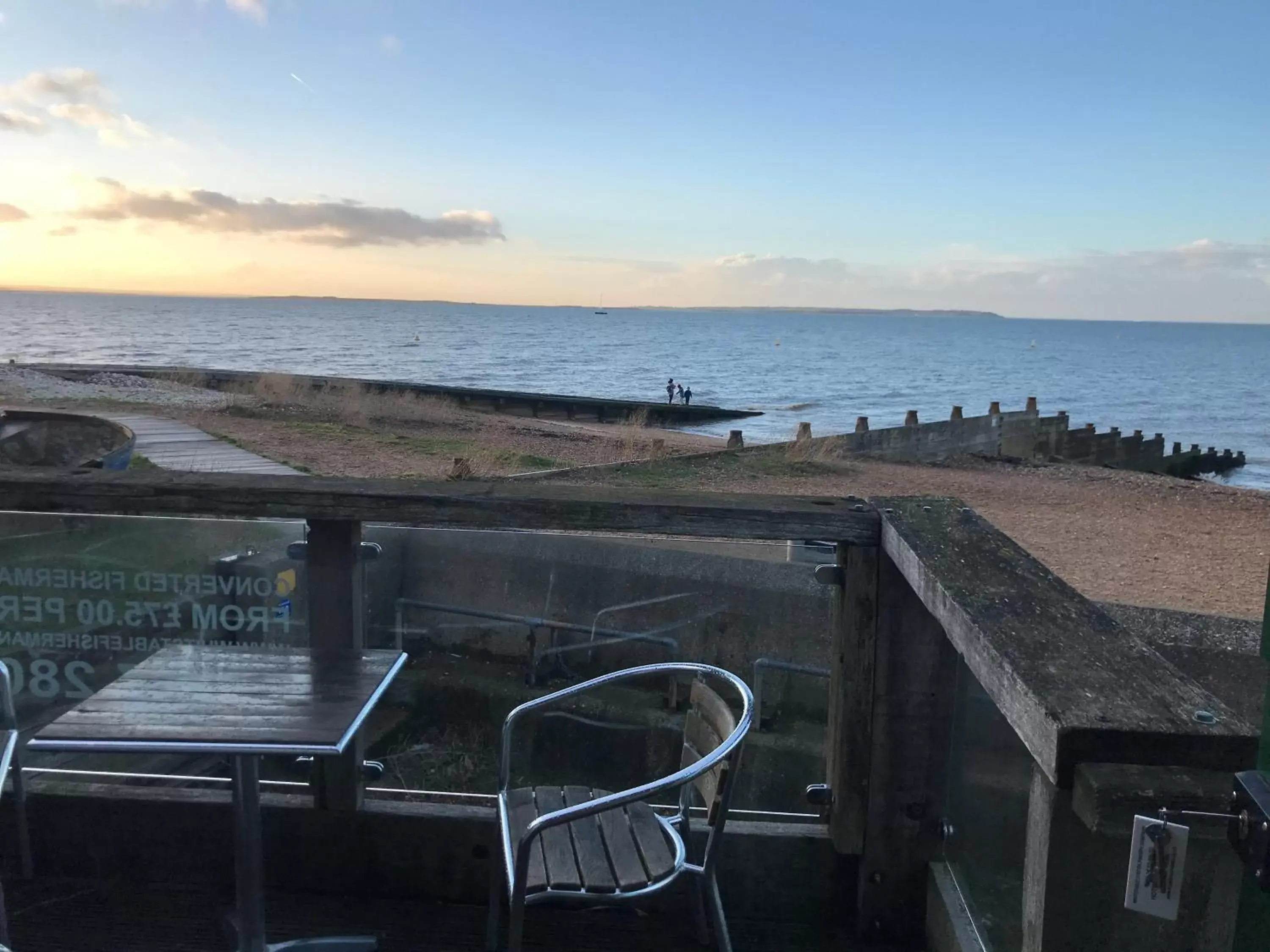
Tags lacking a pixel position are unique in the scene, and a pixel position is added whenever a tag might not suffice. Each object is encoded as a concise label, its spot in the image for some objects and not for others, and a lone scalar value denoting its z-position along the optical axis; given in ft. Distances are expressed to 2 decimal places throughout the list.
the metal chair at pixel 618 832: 7.23
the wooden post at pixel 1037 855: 5.31
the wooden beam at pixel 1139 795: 4.53
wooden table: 7.27
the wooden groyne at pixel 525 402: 136.15
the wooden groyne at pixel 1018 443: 75.87
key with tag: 4.35
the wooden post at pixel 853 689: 9.50
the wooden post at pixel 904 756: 9.33
